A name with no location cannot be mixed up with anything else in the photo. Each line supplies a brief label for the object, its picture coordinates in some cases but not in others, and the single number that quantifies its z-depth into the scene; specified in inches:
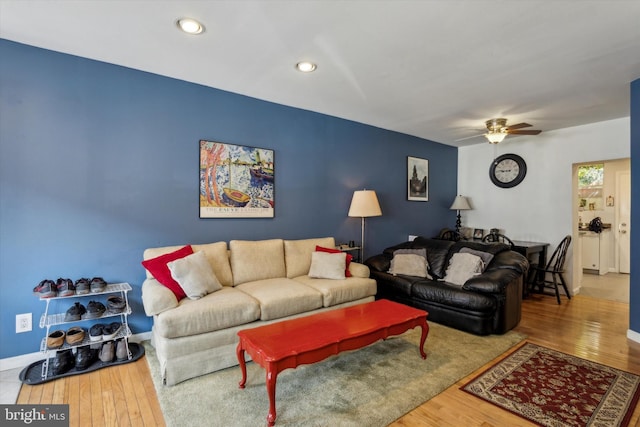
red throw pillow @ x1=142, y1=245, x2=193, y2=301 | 103.8
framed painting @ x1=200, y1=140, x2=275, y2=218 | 131.5
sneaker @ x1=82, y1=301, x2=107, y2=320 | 98.2
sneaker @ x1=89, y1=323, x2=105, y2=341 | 99.7
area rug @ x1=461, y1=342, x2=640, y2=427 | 77.8
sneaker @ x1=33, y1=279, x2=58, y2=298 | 92.3
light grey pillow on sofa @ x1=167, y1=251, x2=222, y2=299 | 104.2
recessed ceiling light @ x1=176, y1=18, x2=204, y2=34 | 85.4
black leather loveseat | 125.6
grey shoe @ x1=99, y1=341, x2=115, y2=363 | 99.3
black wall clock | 210.6
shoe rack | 94.0
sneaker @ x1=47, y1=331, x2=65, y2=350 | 92.5
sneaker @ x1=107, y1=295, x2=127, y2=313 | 102.6
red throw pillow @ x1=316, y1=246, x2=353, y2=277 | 146.7
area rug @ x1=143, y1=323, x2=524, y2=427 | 75.8
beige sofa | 90.8
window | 258.8
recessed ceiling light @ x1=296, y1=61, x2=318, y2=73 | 109.5
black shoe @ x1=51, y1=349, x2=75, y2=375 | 92.4
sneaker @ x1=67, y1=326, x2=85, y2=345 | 96.0
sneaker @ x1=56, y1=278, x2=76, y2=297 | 94.9
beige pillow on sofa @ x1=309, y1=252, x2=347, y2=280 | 136.9
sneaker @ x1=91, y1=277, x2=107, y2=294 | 101.2
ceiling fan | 156.6
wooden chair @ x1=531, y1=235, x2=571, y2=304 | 175.9
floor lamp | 165.0
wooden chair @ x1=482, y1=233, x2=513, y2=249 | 210.8
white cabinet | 249.3
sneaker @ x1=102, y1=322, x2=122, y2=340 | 101.0
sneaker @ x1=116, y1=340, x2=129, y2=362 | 102.0
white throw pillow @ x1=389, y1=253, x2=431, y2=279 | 158.4
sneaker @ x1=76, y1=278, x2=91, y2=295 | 98.0
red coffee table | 74.4
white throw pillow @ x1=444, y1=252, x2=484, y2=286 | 144.5
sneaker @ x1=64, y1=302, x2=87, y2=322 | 95.4
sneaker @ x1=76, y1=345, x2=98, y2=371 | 95.5
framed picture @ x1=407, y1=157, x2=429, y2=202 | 213.8
